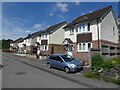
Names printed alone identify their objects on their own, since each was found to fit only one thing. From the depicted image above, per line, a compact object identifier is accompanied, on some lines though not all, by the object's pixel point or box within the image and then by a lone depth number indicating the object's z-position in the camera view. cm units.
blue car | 850
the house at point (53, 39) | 2126
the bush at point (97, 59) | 879
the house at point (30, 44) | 2900
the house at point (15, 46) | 4309
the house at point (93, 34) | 1274
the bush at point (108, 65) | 684
